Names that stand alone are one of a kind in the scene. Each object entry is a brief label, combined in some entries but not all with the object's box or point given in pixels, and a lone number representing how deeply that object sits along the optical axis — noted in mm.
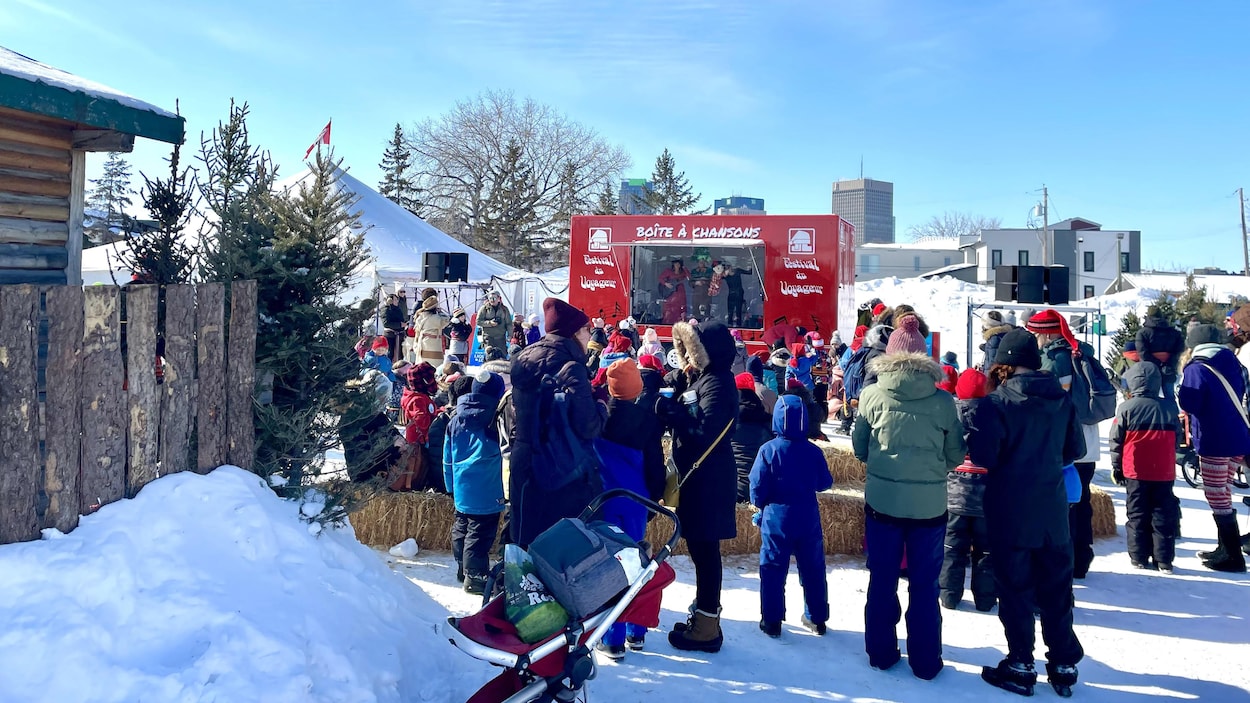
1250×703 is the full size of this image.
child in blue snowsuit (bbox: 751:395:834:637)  4746
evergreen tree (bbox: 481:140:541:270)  41000
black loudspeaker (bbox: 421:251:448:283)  17172
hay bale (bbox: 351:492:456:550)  6297
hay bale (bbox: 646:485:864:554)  6328
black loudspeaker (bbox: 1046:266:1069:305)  11844
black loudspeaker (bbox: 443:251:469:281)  17312
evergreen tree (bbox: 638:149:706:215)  47312
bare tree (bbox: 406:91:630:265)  44281
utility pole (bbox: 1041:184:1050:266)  53738
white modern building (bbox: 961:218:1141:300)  62562
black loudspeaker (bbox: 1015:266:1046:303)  12164
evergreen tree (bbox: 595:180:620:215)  44394
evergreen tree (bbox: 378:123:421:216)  47656
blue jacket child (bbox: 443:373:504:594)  5363
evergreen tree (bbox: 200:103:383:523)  3941
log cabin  3859
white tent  19984
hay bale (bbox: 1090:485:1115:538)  6720
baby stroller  2908
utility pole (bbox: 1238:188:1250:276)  53281
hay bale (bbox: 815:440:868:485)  7504
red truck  13727
